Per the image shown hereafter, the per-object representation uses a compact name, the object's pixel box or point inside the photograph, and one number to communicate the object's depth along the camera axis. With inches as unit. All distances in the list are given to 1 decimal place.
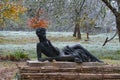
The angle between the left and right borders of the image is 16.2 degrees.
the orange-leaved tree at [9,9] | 961.2
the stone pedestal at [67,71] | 407.8
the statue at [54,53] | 419.2
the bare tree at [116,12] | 816.3
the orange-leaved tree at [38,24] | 2119.0
